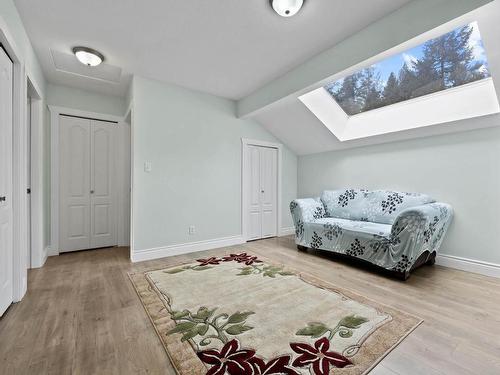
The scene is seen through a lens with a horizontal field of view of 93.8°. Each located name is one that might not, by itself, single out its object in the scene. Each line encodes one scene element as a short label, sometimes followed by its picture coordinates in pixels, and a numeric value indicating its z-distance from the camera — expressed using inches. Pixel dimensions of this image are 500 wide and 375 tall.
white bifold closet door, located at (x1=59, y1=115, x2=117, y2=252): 140.0
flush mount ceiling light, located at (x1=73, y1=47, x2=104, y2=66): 99.9
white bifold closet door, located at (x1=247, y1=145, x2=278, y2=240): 169.0
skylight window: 93.4
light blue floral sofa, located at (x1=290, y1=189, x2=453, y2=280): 95.7
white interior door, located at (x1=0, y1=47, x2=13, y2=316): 69.1
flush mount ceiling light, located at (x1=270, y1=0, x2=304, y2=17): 72.9
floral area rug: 51.4
